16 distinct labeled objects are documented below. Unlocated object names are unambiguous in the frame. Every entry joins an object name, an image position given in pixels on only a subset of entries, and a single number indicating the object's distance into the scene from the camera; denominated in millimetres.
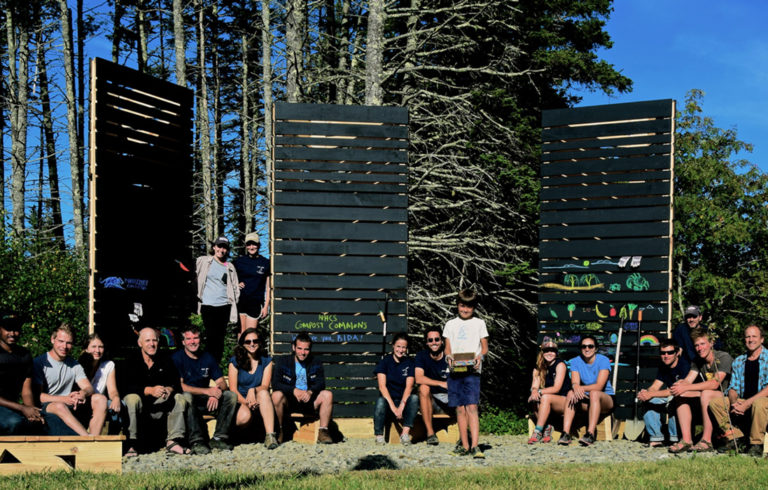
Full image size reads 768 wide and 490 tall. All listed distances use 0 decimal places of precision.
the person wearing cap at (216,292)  10602
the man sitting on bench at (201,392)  8859
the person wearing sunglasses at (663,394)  9547
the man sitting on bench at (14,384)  7734
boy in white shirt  8523
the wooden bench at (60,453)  7195
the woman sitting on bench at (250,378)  9297
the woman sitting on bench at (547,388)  10008
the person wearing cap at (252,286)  10969
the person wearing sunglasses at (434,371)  9922
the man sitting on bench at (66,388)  8148
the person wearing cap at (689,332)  10305
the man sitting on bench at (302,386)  9516
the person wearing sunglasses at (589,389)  9781
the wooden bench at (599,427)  10250
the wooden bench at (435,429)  9952
